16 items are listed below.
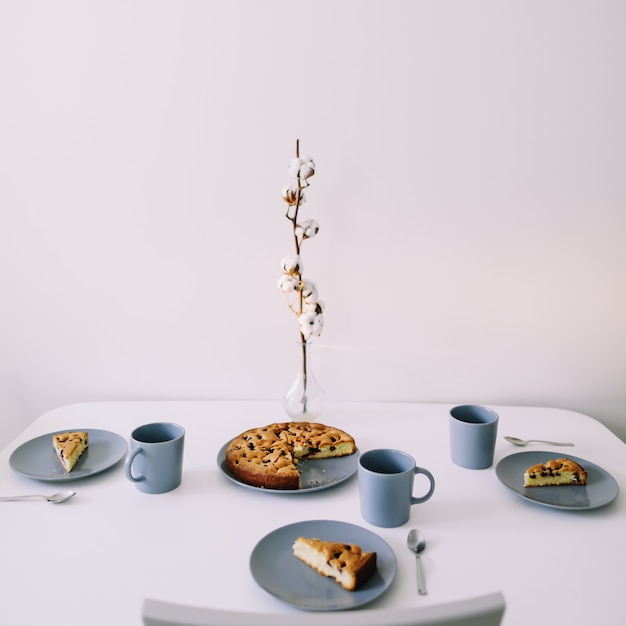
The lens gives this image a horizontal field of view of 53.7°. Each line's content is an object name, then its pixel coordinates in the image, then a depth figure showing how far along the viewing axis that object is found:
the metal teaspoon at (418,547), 0.82
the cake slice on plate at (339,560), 0.81
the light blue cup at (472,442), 1.14
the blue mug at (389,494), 0.95
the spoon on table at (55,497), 1.05
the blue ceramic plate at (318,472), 1.07
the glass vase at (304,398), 1.40
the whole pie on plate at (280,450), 1.08
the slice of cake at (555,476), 1.08
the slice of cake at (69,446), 1.15
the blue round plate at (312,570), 0.79
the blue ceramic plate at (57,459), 1.13
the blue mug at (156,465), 1.05
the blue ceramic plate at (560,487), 1.02
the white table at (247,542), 0.80
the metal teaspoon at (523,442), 1.26
